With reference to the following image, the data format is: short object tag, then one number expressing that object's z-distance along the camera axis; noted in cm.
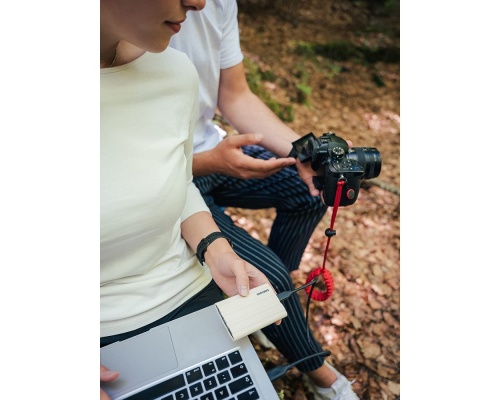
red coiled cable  120
